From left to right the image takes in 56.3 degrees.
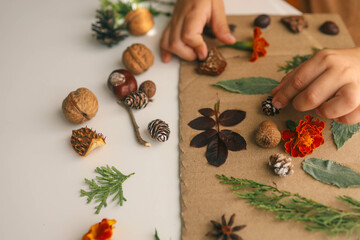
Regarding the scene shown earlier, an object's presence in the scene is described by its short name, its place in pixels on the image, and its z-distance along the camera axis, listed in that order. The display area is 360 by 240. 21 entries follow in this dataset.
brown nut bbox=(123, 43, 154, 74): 0.38
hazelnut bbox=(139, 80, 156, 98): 0.36
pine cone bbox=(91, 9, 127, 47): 0.41
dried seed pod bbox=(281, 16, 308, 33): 0.42
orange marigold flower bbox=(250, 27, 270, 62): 0.39
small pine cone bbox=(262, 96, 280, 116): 0.34
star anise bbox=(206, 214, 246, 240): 0.28
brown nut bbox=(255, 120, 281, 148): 0.32
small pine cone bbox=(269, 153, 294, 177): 0.30
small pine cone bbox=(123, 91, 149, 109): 0.35
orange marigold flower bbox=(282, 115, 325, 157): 0.31
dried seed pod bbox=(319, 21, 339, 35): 0.41
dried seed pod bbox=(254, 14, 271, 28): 0.42
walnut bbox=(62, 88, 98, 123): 0.34
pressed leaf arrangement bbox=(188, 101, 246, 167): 0.33
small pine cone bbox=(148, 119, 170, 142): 0.33
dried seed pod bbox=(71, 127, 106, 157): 0.33
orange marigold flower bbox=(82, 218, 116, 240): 0.28
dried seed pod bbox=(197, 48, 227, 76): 0.38
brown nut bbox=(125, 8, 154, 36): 0.42
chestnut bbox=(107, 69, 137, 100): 0.36
